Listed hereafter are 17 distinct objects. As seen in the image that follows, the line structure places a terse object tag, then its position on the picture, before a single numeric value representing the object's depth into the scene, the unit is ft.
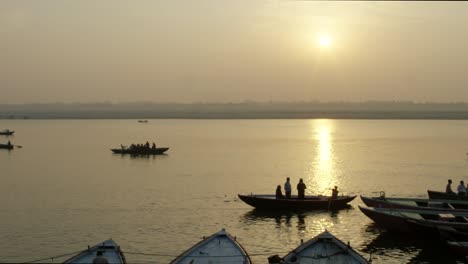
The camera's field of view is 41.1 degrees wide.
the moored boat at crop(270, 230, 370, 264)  69.62
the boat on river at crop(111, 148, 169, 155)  241.76
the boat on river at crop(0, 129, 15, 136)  400.34
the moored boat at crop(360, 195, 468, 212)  102.22
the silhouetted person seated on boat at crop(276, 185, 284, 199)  114.21
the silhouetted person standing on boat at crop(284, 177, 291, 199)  112.78
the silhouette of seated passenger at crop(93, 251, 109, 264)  55.64
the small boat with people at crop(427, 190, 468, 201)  110.22
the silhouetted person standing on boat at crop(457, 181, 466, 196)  111.24
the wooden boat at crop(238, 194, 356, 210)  113.19
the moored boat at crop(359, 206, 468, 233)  88.48
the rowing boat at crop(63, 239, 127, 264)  67.51
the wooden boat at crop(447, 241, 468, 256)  79.05
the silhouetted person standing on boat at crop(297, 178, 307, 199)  114.01
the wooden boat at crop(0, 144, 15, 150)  278.46
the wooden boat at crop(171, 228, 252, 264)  69.41
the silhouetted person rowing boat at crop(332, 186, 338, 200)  114.52
